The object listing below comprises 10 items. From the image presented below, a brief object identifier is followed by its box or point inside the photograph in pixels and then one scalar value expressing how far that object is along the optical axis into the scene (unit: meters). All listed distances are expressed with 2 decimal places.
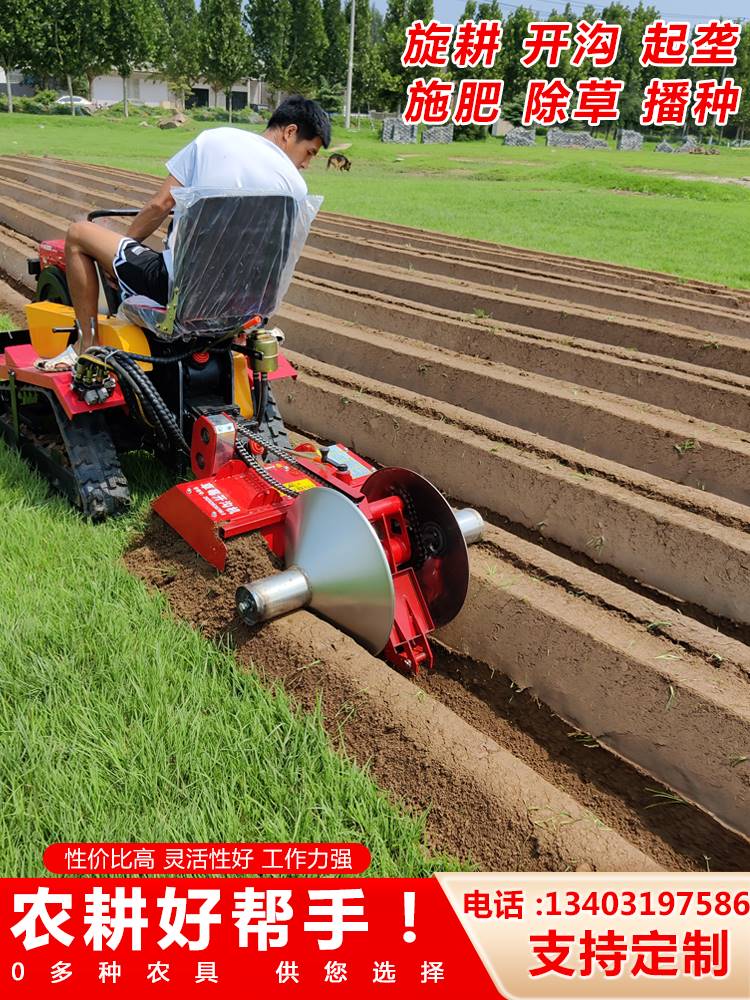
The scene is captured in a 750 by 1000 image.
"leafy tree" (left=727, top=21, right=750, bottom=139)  58.69
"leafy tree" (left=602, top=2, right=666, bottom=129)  57.53
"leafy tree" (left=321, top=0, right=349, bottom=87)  55.94
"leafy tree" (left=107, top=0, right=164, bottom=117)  43.06
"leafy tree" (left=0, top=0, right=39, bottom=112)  38.75
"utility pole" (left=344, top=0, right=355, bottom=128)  36.19
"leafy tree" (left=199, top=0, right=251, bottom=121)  49.56
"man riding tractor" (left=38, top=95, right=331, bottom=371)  2.91
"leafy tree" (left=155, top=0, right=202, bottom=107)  50.78
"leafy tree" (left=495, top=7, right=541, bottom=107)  52.25
